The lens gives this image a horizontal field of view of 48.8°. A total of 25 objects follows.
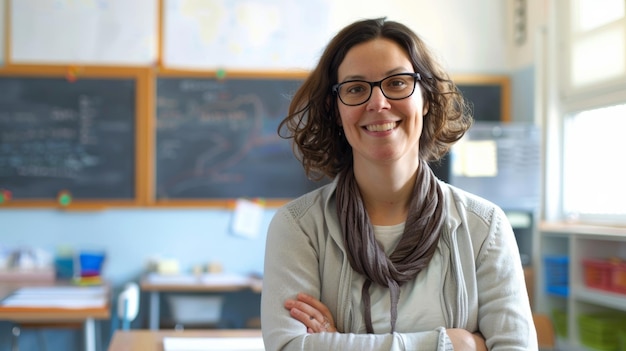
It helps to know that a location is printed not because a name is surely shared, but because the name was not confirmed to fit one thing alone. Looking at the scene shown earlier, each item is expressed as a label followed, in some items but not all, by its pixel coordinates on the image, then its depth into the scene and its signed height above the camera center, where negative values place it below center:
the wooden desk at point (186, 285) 3.83 -0.63
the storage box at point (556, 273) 3.87 -0.57
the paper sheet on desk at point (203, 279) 3.89 -0.62
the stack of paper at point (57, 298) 3.05 -0.59
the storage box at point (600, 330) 3.42 -0.79
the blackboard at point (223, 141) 4.31 +0.19
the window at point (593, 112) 3.63 +0.34
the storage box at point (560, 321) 3.84 -0.84
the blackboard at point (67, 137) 4.21 +0.21
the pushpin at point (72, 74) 4.23 +0.60
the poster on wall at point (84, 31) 4.22 +0.87
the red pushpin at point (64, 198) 4.20 -0.16
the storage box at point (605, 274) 3.33 -0.51
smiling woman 1.40 -0.15
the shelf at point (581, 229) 3.29 -0.30
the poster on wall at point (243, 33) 4.34 +0.88
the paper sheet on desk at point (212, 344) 1.92 -0.50
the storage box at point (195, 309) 3.94 -0.78
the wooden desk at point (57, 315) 2.90 -0.61
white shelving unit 3.40 -0.53
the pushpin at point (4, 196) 4.18 -0.15
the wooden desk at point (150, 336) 1.96 -0.50
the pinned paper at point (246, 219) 4.33 -0.29
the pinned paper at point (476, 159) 4.02 +0.08
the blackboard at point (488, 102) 4.55 +0.46
